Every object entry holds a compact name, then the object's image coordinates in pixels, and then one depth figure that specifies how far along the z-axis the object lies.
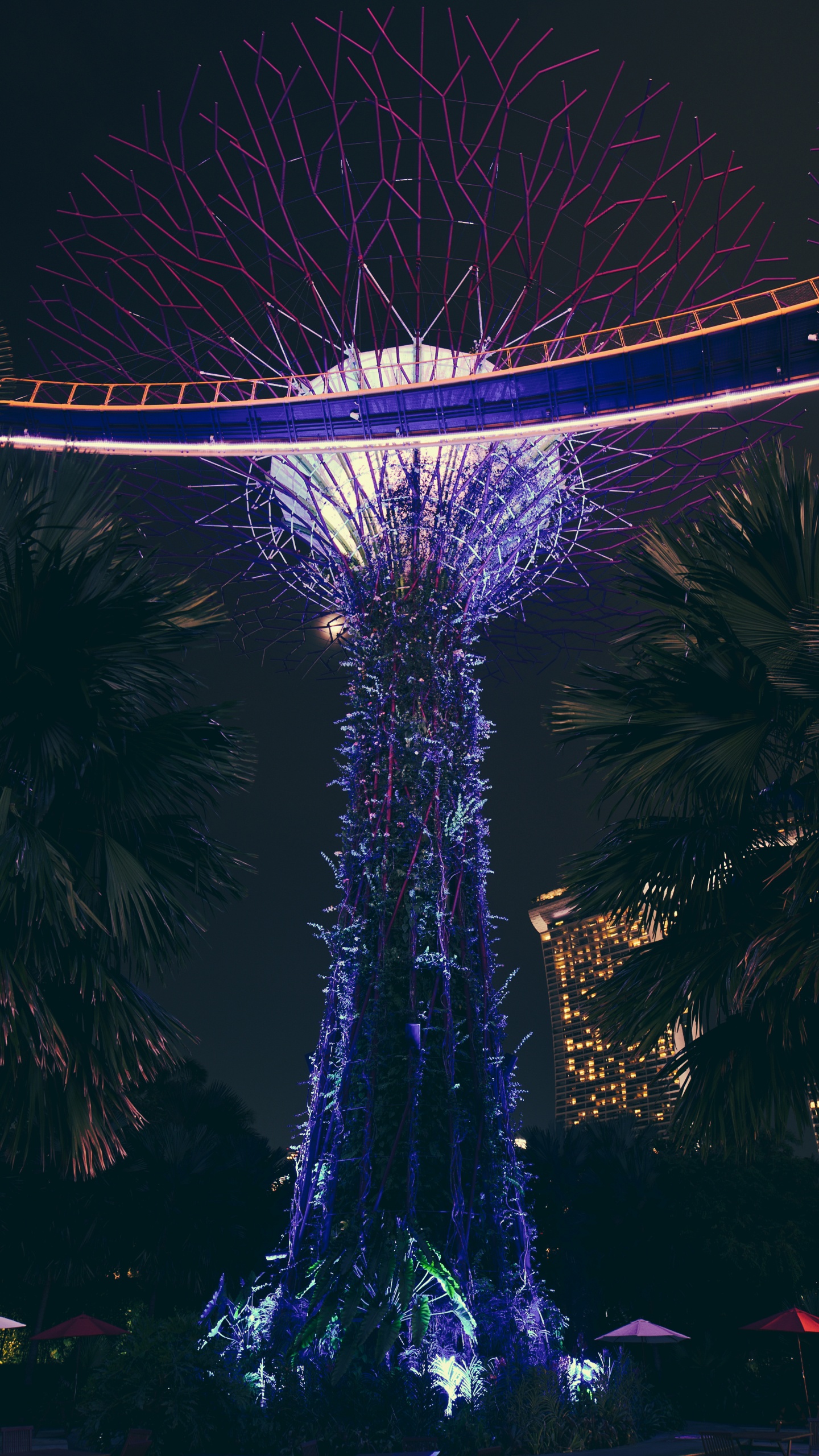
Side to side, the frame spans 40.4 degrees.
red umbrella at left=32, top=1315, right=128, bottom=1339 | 22.83
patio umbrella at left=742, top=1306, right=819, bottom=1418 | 19.59
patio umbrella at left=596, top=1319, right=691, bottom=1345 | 21.52
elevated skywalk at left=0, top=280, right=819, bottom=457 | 17.05
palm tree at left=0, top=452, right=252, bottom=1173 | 7.99
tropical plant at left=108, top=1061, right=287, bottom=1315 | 24.47
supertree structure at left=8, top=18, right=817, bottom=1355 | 14.27
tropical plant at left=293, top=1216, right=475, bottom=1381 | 13.20
